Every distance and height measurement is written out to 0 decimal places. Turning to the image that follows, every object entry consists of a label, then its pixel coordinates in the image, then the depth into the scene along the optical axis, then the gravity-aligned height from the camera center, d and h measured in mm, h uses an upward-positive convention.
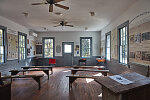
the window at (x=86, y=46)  10375 +318
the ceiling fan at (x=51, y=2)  3412 +1385
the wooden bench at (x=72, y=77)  4268 -992
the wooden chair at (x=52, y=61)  9789 -990
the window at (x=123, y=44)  5136 +277
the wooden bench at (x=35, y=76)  4352 -1005
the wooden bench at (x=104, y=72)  4912 -939
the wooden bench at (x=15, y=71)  5430 -1033
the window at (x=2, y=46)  5810 +171
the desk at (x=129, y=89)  1617 -547
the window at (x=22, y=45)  7720 +270
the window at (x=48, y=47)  10477 +224
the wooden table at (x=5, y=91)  2247 -827
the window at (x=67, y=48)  10430 +140
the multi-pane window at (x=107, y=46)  7941 +254
